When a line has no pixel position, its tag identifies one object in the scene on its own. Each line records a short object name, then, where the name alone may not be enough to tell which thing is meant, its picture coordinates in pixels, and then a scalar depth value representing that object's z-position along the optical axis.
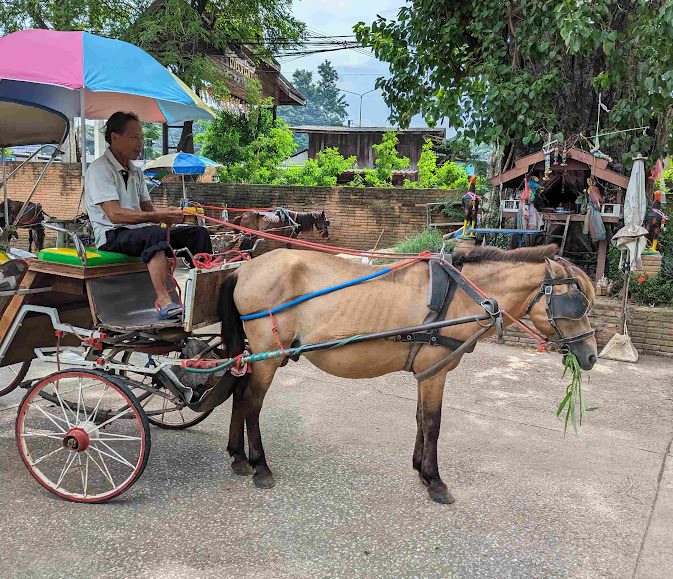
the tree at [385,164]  21.09
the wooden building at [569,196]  8.47
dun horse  3.71
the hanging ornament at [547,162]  8.62
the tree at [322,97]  107.44
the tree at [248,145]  19.78
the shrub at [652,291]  8.09
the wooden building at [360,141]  29.80
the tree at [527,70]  7.43
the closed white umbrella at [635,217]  7.88
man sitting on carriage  3.79
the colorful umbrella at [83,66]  3.61
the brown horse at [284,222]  13.51
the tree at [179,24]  16.83
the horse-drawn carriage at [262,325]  3.71
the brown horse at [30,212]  9.68
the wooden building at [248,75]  20.72
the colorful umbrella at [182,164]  15.46
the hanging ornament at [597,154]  8.41
